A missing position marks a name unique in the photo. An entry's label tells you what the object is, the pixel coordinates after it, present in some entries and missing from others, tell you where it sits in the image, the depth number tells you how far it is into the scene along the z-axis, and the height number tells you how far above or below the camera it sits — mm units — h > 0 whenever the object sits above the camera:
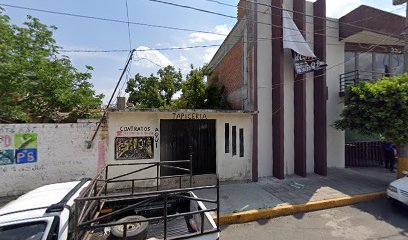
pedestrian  9664 -1541
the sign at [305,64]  8391 +2233
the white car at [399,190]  5488 -1890
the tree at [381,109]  6754 +388
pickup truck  2340 -1219
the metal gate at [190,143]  7652 -818
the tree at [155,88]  22122 +3823
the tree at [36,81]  6848 +1397
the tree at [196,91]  11547 +1616
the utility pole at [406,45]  7637 +2706
